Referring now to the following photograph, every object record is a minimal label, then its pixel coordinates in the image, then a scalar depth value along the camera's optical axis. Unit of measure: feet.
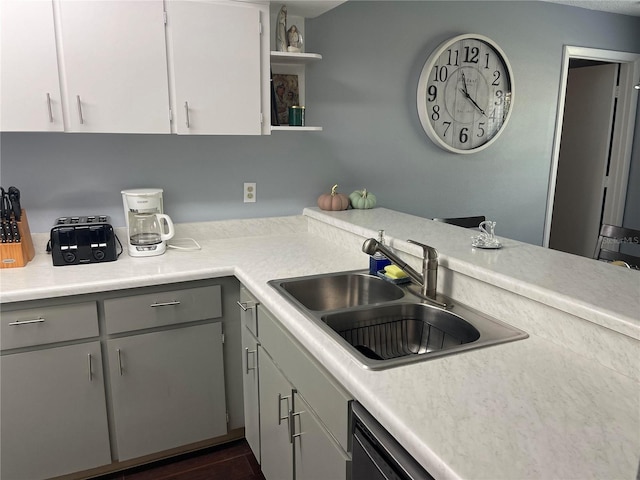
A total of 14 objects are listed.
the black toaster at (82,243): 6.76
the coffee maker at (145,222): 7.41
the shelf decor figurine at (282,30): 7.72
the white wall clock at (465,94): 9.91
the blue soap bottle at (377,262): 6.27
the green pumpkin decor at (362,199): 9.06
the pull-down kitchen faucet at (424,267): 5.38
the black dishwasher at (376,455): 3.17
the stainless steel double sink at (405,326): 4.73
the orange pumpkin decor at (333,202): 8.84
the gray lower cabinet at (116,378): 6.07
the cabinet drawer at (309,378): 4.00
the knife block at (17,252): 6.54
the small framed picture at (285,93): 8.48
